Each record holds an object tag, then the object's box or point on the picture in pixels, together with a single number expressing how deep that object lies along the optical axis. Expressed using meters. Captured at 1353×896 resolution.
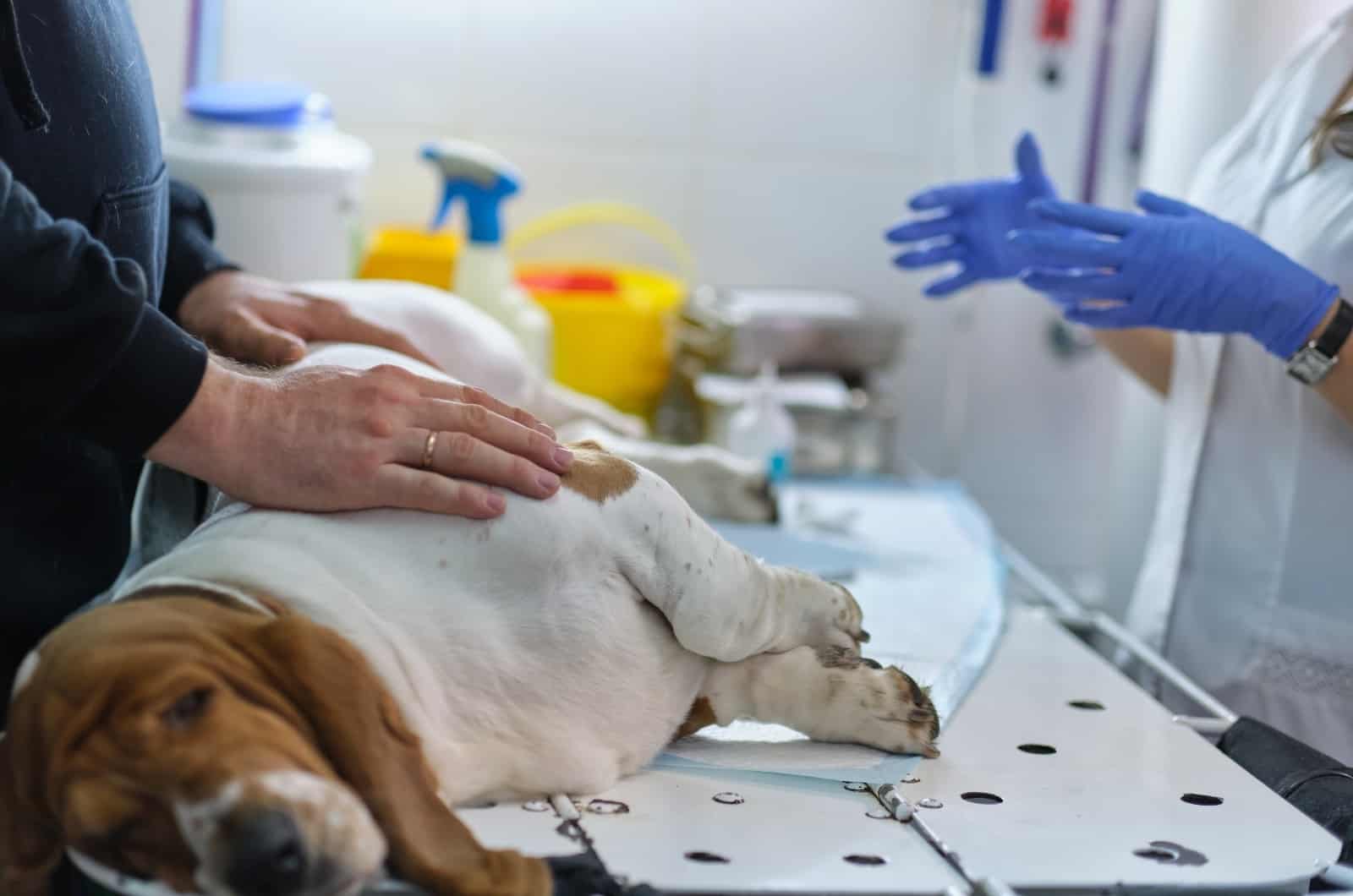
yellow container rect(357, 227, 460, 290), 2.47
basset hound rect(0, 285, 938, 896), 0.90
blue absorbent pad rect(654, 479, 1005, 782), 1.26
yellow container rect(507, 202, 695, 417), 2.54
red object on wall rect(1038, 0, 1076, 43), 2.85
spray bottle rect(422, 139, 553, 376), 2.33
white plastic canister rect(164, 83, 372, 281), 2.09
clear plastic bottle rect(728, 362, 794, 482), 2.33
